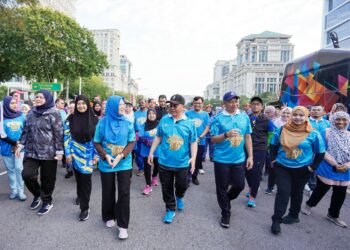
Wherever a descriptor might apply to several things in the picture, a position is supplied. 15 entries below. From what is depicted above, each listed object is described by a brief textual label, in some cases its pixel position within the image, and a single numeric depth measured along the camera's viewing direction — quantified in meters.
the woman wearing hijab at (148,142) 4.64
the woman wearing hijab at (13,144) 4.03
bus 7.65
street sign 15.91
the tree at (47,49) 16.31
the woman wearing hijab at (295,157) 3.17
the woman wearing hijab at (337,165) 3.44
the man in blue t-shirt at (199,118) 5.29
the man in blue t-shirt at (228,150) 3.38
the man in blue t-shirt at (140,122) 5.31
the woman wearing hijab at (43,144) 3.60
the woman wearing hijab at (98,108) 6.26
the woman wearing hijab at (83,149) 3.42
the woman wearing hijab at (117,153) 3.00
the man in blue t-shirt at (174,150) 3.41
